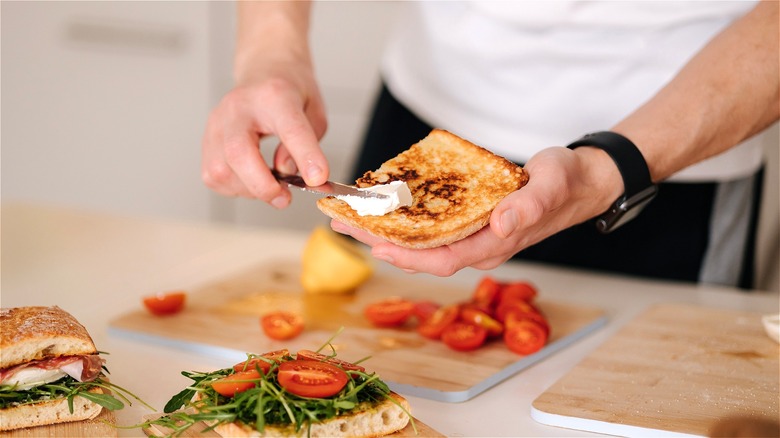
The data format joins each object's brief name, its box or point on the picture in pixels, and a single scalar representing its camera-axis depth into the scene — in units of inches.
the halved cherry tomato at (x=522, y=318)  66.5
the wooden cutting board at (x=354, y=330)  60.4
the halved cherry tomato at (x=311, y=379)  46.2
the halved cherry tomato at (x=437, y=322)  66.7
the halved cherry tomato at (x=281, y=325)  66.0
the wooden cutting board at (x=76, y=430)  49.5
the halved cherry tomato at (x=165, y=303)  70.6
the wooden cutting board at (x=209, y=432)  47.9
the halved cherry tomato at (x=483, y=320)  66.2
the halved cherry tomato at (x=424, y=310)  70.0
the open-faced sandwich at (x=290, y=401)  45.4
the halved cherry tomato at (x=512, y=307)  68.7
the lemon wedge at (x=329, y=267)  77.3
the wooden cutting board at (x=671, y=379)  53.3
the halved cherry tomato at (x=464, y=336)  64.0
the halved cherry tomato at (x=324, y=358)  49.9
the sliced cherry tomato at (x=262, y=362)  48.9
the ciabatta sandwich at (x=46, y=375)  49.0
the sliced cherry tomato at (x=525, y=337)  64.5
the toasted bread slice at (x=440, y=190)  55.9
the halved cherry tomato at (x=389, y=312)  68.9
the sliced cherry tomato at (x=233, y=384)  46.9
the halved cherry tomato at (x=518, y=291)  72.7
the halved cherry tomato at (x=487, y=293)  72.1
